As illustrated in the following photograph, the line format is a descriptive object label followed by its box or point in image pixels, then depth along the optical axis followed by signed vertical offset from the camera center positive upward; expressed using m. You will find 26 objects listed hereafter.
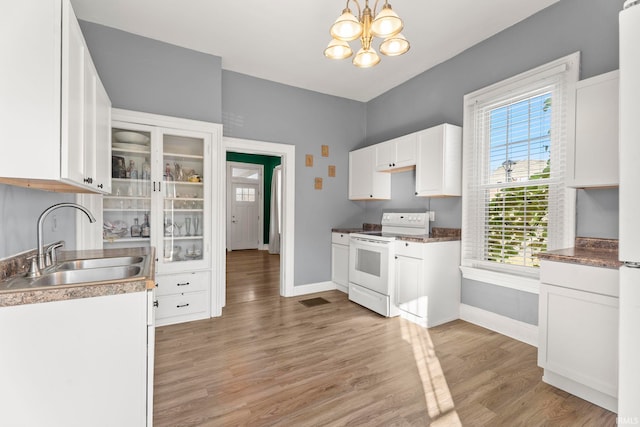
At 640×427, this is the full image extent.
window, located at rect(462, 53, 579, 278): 2.51 +0.42
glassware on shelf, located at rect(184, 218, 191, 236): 3.40 -0.18
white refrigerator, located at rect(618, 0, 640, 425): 1.29 -0.01
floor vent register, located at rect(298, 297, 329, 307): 3.85 -1.21
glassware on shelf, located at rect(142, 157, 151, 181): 3.18 +0.42
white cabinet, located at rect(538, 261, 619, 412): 1.77 -0.75
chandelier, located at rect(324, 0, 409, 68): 1.79 +1.14
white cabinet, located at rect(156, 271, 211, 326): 3.12 -0.95
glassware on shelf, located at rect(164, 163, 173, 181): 3.26 +0.39
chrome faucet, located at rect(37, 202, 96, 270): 1.54 -0.15
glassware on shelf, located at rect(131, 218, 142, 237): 3.13 -0.21
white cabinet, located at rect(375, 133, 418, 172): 3.64 +0.75
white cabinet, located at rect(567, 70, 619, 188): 1.98 +0.55
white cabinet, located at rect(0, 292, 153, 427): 1.17 -0.66
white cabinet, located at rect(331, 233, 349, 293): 4.26 -0.73
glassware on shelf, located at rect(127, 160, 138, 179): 3.12 +0.40
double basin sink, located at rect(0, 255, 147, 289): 1.44 -0.38
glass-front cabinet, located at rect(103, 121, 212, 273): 3.05 +0.15
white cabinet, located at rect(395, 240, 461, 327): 3.12 -0.75
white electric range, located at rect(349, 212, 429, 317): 3.39 -0.60
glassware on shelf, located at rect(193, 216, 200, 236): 3.43 -0.19
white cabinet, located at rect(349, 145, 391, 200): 4.25 +0.49
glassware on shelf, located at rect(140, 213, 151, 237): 3.16 -0.20
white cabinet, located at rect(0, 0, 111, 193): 1.16 +0.47
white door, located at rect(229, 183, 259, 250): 8.20 -0.16
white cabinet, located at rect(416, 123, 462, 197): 3.23 +0.58
